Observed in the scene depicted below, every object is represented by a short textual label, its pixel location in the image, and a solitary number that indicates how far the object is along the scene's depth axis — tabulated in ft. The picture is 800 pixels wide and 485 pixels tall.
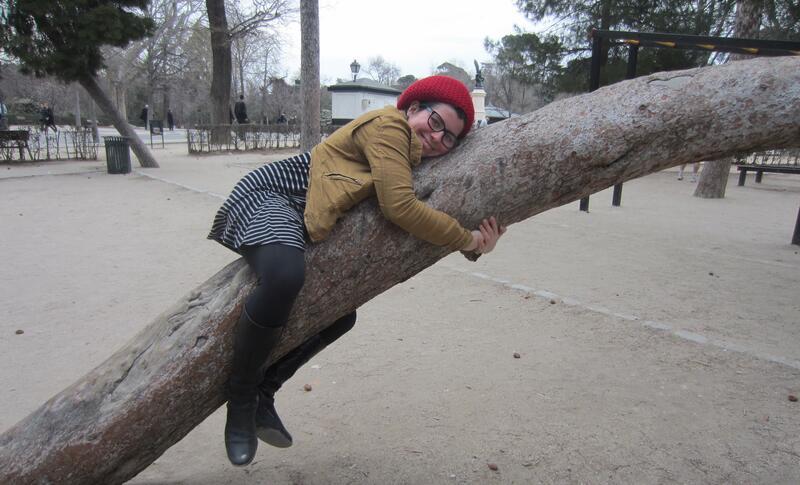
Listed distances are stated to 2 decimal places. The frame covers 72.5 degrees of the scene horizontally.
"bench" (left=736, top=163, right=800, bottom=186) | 40.25
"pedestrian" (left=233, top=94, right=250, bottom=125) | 89.13
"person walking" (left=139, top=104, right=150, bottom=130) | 117.26
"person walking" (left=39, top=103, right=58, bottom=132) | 86.58
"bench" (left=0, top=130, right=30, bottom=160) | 50.19
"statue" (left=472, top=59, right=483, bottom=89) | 77.10
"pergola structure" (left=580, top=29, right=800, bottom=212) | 17.81
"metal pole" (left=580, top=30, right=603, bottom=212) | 25.82
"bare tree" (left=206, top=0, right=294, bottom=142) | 69.62
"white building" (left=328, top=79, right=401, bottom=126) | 87.56
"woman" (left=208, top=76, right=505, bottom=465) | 5.94
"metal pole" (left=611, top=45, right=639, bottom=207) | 24.52
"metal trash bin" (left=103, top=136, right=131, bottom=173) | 43.65
